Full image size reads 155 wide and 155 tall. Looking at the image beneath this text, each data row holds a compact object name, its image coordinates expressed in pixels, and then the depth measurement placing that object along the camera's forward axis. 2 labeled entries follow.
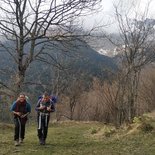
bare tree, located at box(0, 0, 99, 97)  9.19
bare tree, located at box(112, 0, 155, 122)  12.01
